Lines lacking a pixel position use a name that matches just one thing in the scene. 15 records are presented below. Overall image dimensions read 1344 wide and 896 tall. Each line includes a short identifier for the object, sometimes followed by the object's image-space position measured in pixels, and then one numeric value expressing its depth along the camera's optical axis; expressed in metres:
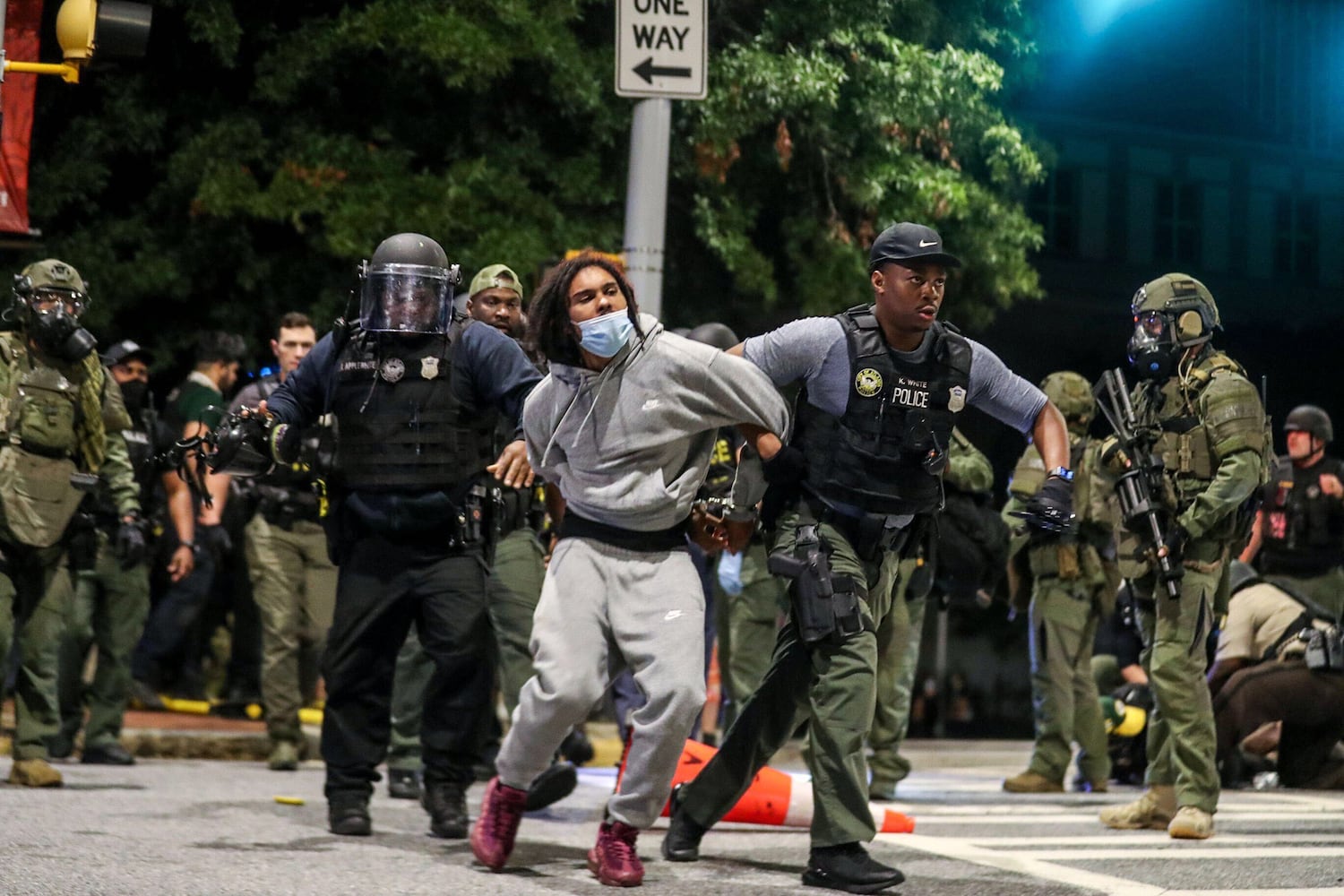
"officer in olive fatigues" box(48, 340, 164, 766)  19.20
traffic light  17.45
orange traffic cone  14.96
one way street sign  17.62
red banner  23.31
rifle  14.92
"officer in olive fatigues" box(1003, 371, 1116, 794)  19.36
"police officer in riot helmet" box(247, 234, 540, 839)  13.73
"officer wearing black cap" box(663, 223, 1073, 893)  11.87
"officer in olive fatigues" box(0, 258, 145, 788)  16.08
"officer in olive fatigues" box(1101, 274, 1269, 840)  14.91
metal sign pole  17.55
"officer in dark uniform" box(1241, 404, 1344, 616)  22.12
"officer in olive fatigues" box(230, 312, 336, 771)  19.17
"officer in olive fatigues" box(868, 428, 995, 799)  18.19
